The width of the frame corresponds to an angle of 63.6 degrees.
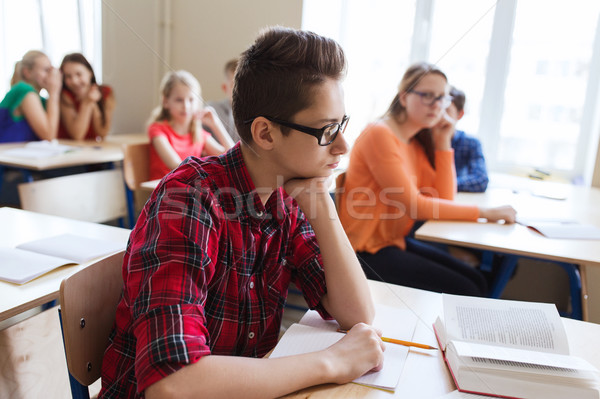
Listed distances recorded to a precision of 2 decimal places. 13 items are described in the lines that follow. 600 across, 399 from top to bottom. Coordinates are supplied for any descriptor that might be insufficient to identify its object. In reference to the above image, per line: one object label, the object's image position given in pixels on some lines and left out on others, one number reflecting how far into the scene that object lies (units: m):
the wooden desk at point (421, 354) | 0.80
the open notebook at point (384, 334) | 0.84
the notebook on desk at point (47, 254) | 1.22
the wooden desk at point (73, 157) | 2.64
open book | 0.80
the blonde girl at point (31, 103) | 3.31
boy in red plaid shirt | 0.74
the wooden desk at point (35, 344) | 1.25
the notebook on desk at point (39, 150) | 2.79
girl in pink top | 2.99
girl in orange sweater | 1.93
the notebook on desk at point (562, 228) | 1.86
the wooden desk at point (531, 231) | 1.69
